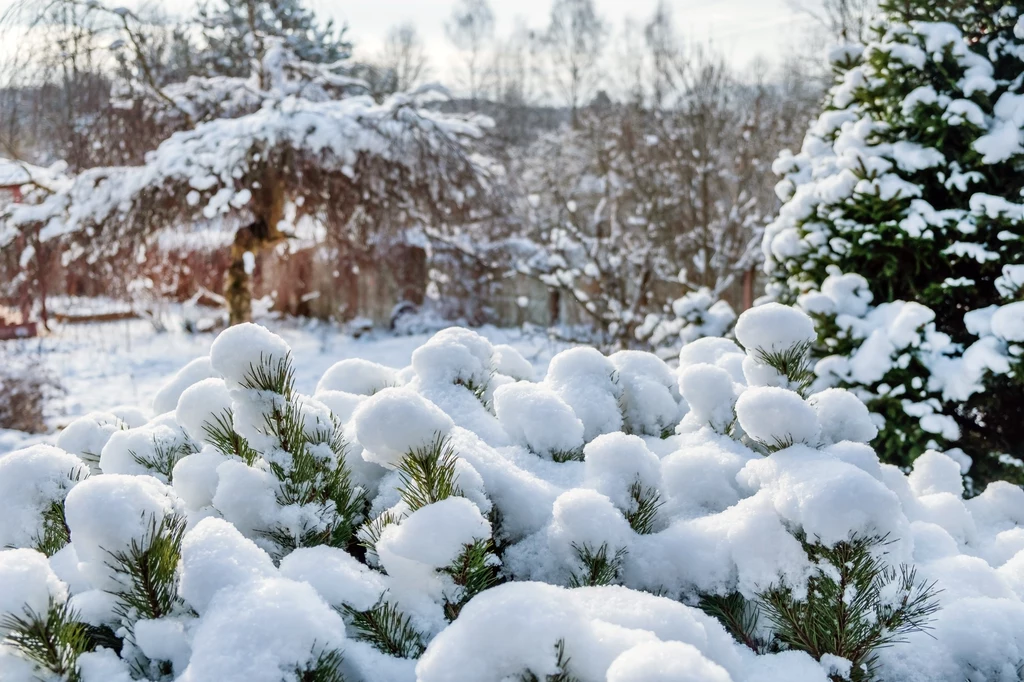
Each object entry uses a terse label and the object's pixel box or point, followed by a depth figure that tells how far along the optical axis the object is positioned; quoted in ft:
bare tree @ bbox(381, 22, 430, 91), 90.38
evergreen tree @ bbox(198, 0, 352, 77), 24.18
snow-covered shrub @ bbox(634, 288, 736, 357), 16.08
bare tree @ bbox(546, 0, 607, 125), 92.02
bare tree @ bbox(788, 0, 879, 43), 52.49
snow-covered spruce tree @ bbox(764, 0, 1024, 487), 10.07
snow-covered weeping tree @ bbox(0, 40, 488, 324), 19.93
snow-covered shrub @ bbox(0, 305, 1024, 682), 2.87
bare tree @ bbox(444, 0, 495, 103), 99.55
